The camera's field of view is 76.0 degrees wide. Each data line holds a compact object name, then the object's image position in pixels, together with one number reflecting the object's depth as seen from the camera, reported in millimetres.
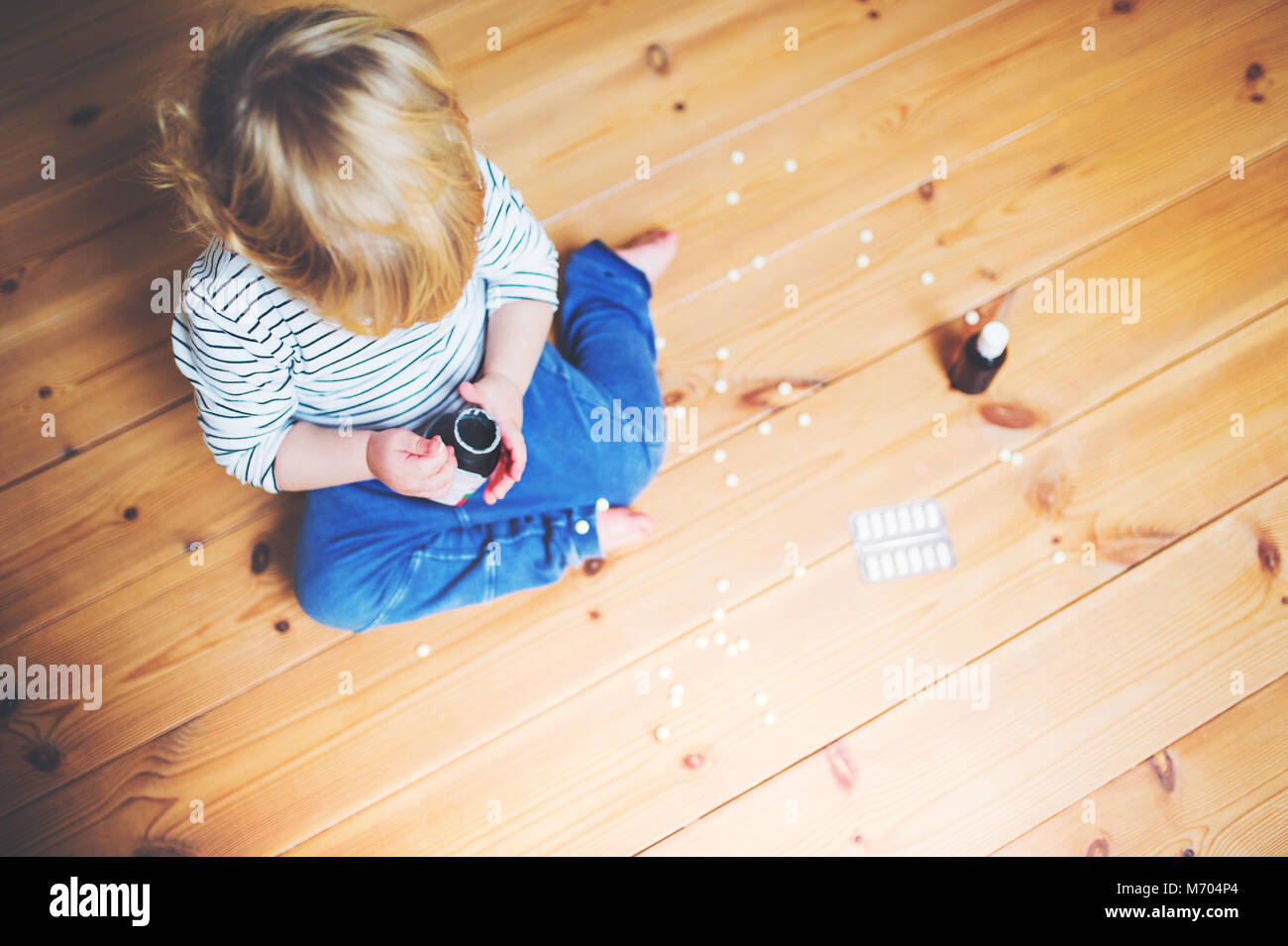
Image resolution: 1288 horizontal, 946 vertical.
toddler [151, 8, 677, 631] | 595
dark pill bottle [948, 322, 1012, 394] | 1002
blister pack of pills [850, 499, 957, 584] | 1078
